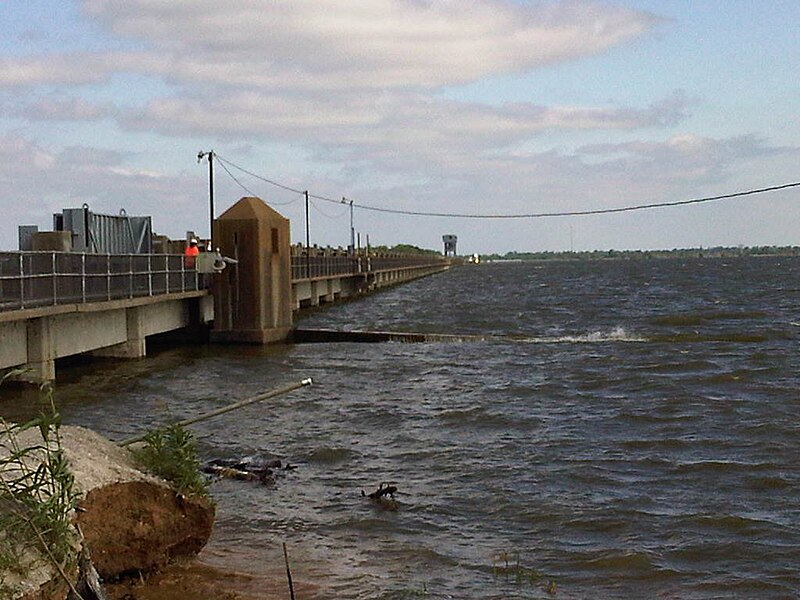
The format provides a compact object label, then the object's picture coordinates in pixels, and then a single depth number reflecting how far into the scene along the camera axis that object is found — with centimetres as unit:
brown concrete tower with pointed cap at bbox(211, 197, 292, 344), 2686
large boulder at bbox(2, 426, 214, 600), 662
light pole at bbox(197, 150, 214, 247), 4172
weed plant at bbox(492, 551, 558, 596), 833
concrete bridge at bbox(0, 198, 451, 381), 1653
